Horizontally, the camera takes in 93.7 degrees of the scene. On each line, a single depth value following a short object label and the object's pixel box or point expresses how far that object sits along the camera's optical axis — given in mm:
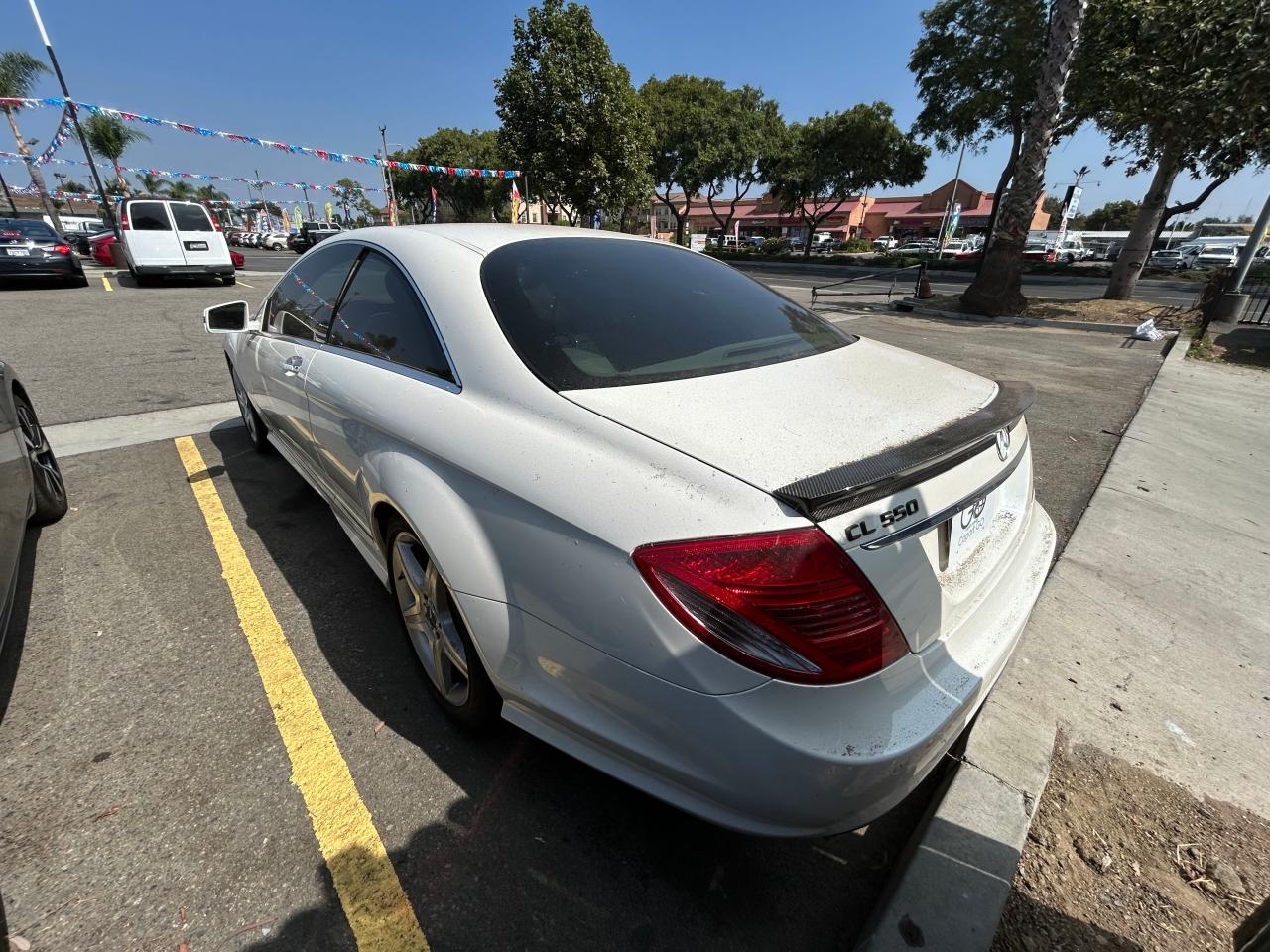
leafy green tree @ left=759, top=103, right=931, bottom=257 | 33750
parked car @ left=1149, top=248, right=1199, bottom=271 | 32831
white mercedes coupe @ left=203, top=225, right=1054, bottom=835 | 1177
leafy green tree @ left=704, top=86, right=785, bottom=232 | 34575
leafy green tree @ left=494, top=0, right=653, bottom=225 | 19062
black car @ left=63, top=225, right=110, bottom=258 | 23652
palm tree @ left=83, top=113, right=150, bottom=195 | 37625
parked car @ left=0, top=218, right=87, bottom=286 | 11148
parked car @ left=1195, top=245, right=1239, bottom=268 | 33188
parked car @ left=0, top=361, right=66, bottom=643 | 2180
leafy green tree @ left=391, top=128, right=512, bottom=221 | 47938
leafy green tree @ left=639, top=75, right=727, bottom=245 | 34156
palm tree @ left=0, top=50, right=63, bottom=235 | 25109
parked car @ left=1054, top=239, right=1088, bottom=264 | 36438
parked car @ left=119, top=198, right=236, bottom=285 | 12453
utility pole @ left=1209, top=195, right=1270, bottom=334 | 11375
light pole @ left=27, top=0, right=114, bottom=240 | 16000
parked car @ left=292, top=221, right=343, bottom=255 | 30239
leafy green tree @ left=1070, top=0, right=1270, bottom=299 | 9562
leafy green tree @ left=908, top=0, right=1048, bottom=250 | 18094
